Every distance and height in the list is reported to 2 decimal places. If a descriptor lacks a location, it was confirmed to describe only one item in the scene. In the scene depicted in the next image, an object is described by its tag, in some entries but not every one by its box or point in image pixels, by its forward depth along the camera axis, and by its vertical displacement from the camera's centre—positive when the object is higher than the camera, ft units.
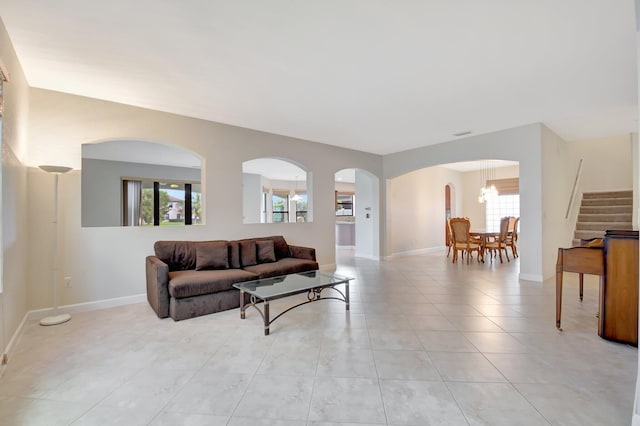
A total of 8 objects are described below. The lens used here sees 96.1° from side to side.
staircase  20.25 -0.13
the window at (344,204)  38.65 +1.06
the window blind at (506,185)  28.96 +2.69
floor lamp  9.61 -1.84
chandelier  23.43 +3.93
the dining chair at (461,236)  21.22 -1.83
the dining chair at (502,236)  21.68 -1.85
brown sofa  10.14 -2.42
